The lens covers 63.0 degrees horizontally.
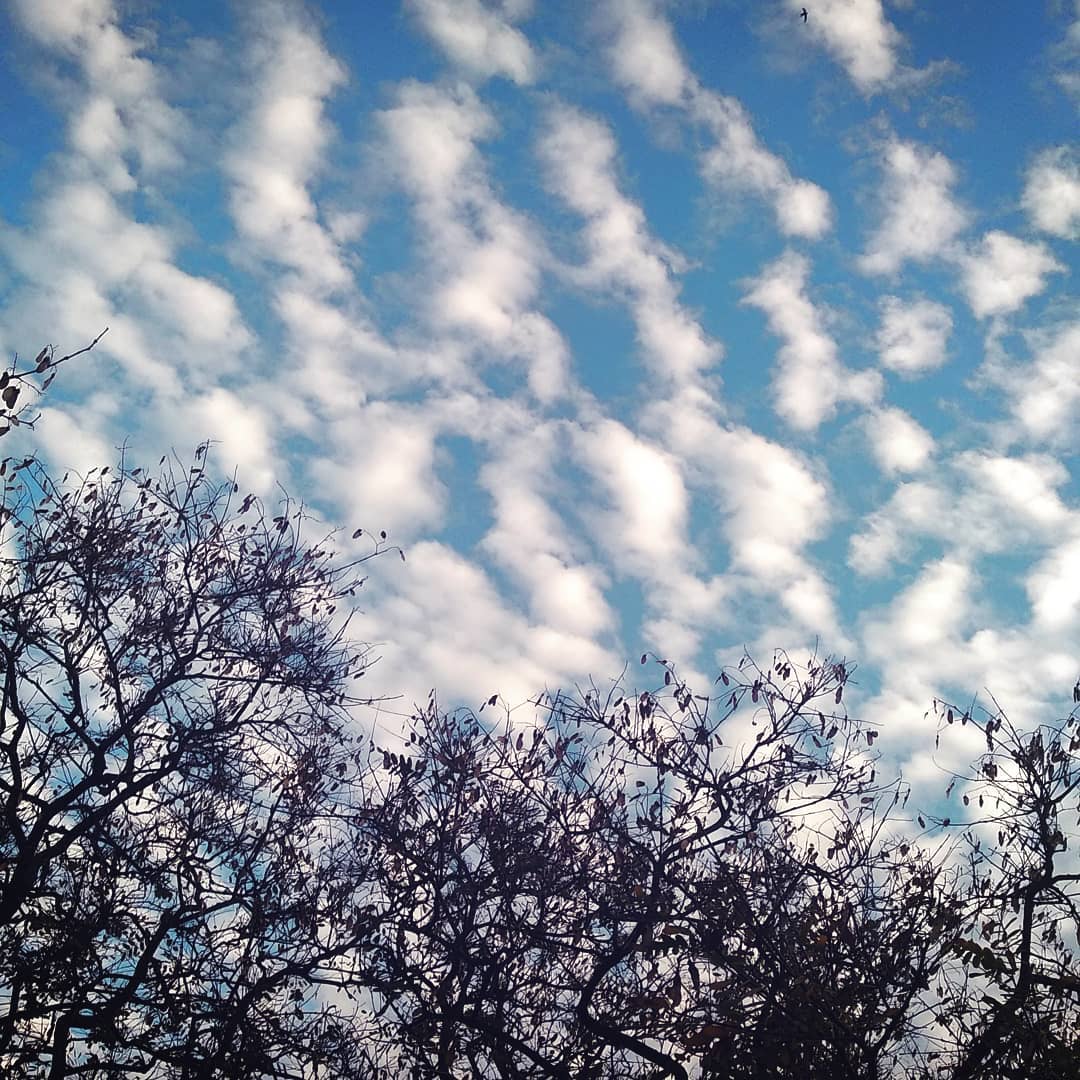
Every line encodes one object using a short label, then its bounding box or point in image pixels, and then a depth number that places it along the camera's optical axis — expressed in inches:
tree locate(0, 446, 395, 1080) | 367.6
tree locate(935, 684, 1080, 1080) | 301.6
